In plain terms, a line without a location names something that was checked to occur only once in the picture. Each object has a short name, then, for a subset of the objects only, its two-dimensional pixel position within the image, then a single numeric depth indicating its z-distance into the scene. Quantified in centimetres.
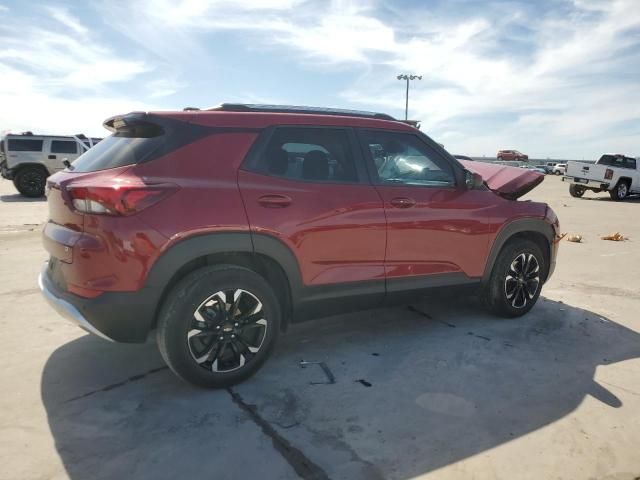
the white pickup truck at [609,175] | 1888
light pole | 5138
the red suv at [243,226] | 271
